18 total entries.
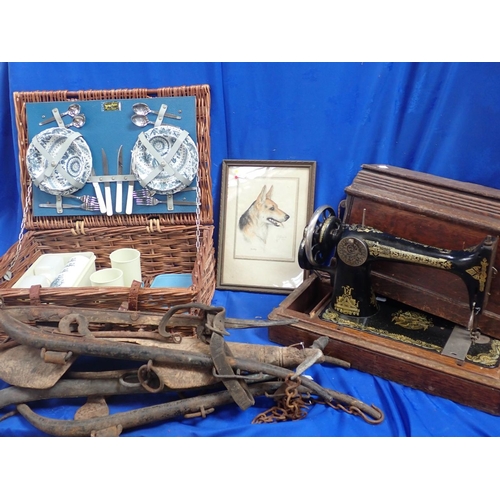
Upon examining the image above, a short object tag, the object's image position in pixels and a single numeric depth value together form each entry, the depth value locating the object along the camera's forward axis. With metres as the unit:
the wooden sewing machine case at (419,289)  1.54
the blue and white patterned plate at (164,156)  2.08
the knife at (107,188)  2.14
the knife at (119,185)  2.13
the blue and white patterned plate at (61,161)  2.09
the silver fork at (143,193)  2.15
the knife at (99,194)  2.16
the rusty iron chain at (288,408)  1.46
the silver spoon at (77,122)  2.10
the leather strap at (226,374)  1.43
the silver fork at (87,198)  2.17
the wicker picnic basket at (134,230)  2.05
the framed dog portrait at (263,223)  2.14
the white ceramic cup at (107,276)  1.85
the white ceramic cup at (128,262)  1.95
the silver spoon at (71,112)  2.08
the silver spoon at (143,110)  2.07
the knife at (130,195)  2.15
